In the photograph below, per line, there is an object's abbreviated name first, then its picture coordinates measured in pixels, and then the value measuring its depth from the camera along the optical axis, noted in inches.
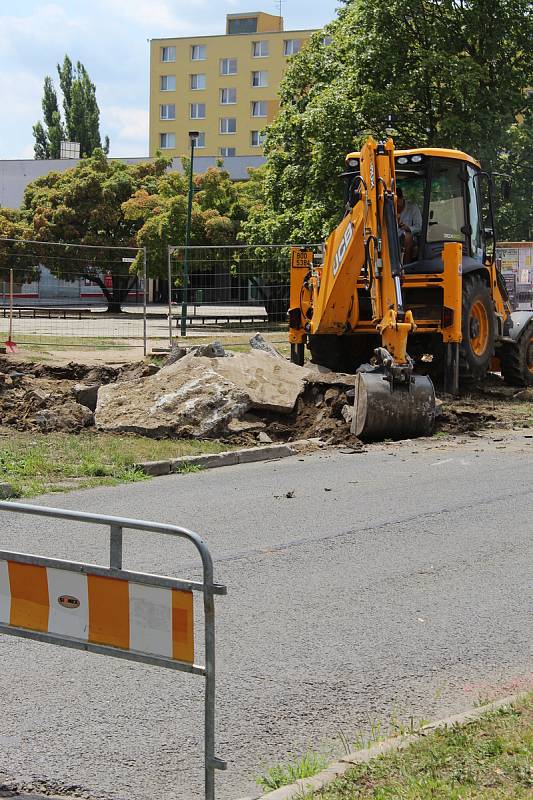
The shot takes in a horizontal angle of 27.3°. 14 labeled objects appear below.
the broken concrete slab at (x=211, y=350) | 618.5
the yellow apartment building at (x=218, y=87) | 3095.5
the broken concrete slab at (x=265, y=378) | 556.4
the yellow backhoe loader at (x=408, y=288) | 530.3
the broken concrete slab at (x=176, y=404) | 523.5
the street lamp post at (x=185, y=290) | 1053.9
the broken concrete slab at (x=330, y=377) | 578.2
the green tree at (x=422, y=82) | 1222.9
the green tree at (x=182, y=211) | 1726.1
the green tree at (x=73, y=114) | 3469.5
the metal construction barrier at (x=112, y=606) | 148.4
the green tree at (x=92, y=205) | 2014.0
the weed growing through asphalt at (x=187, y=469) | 452.8
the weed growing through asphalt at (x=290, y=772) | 161.6
